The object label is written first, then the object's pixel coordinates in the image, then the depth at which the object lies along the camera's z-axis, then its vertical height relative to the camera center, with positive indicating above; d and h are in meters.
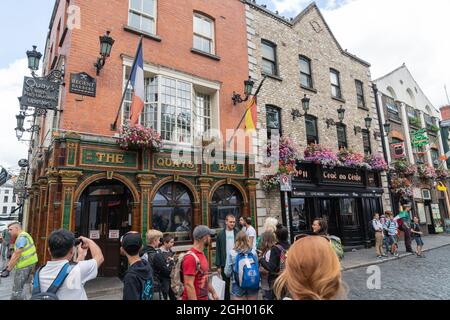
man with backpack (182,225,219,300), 3.52 -0.76
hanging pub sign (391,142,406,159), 18.08 +3.46
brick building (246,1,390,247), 13.06 +4.95
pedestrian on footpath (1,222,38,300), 6.23 -0.97
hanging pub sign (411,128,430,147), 19.63 +4.55
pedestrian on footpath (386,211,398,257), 12.11 -1.05
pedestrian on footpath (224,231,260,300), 4.14 -0.91
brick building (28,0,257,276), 8.20 +2.74
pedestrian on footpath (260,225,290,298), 4.57 -0.88
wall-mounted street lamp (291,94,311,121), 13.43 +4.71
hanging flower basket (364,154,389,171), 15.93 +2.43
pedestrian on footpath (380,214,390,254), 12.40 -1.40
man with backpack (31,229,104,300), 2.60 -0.55
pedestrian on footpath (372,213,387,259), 11.72 -1.26
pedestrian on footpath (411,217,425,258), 11.94 -1.39
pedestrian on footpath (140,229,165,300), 4.82 -0.74
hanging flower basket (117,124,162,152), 8.48 +2.25
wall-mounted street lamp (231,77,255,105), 11.29 +4.72
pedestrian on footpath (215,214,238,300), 6.22 -0.74
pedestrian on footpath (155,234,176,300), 4.82 -0.91
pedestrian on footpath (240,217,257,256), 7.57 -0.57
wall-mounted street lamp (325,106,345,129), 15.18 +4.72
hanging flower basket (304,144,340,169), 13.48 +2.44
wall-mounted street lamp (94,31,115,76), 8.07 +4.81
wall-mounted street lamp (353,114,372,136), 16.59 +4.78
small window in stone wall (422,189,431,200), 20.06 +0.68
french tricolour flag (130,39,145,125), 7.89 +3.51
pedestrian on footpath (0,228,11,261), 14.73 -1.46
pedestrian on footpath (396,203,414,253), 12.72 -1.09
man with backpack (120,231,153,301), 3.01 -0.68
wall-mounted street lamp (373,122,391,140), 17.09 +4.53
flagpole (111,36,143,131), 8.56 +2.71
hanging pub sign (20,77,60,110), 7.98 +3.50
